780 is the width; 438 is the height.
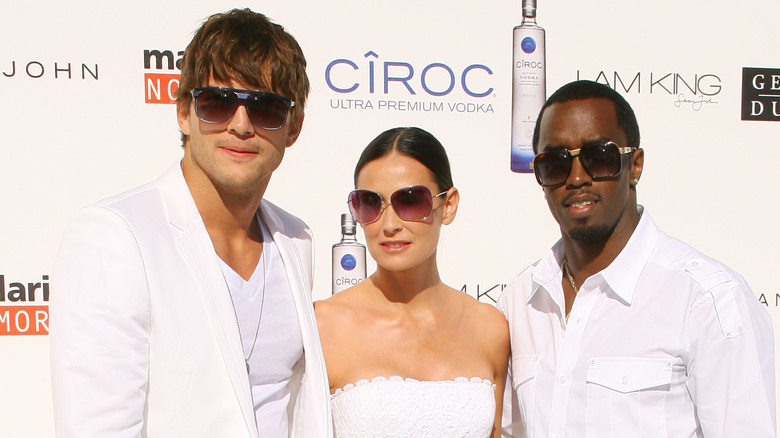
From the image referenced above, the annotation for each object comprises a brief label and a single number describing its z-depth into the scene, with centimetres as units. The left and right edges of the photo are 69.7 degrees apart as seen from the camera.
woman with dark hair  184
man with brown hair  118
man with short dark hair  141
